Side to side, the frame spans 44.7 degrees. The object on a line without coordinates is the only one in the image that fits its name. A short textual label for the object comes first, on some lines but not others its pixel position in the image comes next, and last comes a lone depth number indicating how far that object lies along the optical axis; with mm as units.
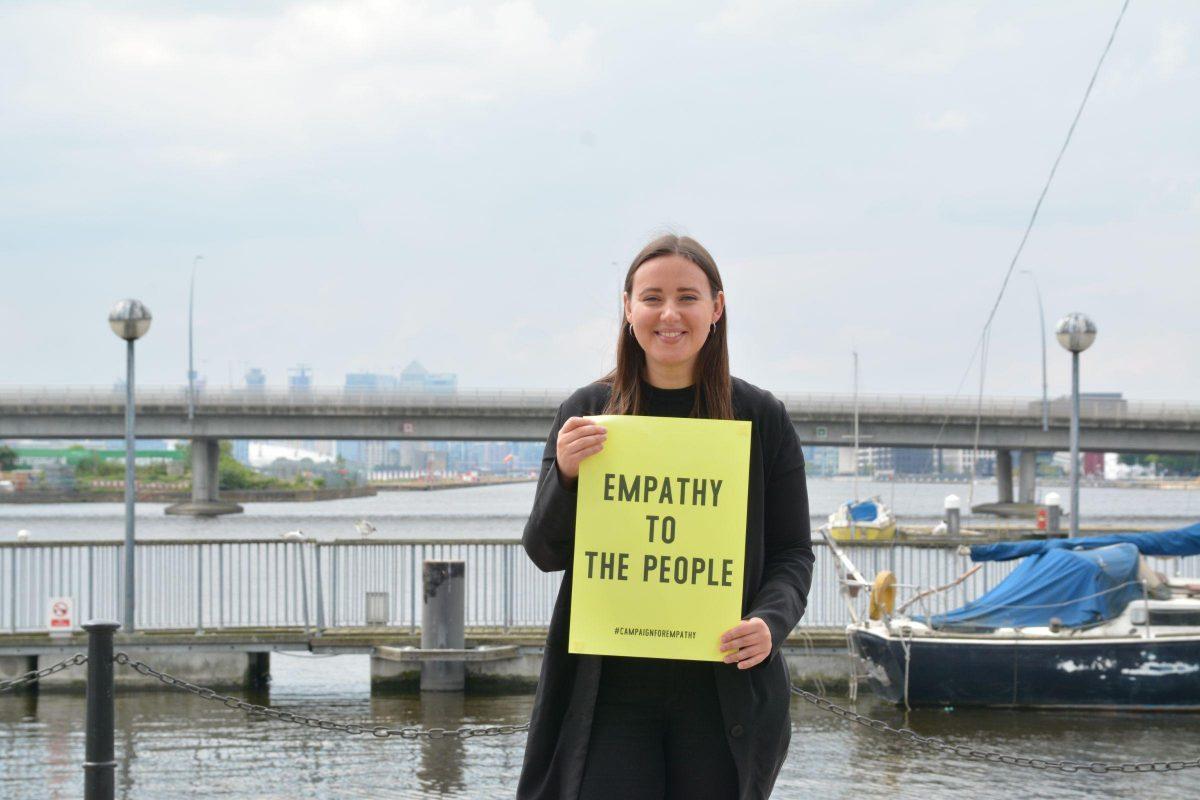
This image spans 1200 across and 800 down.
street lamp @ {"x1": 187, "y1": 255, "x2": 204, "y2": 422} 61625
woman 3451
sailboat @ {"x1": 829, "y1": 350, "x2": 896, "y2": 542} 44750
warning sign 16531
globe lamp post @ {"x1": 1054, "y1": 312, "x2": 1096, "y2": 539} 19625
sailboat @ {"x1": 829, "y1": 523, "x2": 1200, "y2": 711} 15883
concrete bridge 60438
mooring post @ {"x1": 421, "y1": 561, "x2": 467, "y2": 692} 15805
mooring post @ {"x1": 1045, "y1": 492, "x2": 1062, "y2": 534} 42656
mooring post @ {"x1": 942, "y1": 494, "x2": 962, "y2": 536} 44906
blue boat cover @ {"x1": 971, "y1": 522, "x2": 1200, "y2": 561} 17156
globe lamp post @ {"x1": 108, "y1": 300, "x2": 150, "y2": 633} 16953
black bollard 6922
